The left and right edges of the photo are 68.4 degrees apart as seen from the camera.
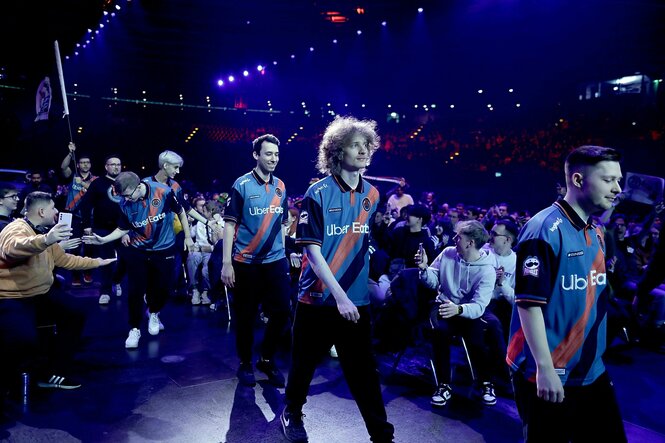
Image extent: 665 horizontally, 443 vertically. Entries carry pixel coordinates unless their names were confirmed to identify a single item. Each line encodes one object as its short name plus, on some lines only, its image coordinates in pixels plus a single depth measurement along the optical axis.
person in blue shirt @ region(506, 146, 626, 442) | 2.01
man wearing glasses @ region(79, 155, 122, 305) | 7.65
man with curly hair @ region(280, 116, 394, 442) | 2.85
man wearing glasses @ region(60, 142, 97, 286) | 8.47
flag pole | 6.27
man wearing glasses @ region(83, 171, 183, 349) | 5.26
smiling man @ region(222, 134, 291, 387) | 4.26
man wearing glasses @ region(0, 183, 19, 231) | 4.53
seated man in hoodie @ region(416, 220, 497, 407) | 4.28
